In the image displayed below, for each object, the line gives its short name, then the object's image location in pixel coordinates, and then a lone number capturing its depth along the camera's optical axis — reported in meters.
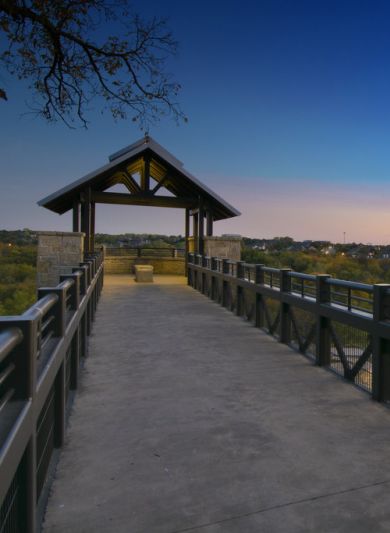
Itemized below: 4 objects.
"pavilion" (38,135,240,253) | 15.39
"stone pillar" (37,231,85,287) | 13.81
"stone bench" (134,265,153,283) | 18.02
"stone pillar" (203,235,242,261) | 16.83
